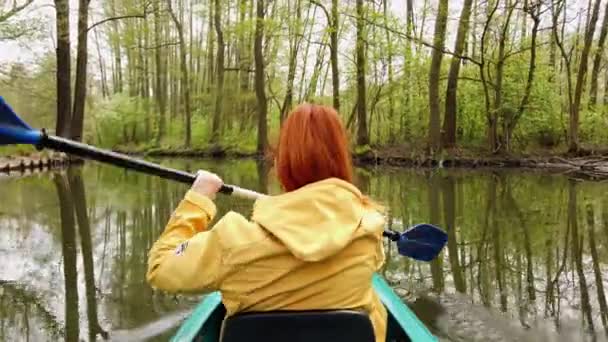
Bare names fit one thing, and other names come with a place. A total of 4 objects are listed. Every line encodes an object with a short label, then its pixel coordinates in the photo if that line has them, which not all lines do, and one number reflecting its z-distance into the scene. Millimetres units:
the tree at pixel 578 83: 14984
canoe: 2389
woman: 1389
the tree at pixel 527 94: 14141
